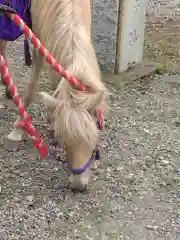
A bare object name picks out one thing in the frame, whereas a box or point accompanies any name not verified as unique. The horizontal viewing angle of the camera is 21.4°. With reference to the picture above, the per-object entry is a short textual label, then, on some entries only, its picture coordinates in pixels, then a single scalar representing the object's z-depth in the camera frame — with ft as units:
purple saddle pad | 10.64
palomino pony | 8.83
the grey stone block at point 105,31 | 16.42
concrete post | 16.46
